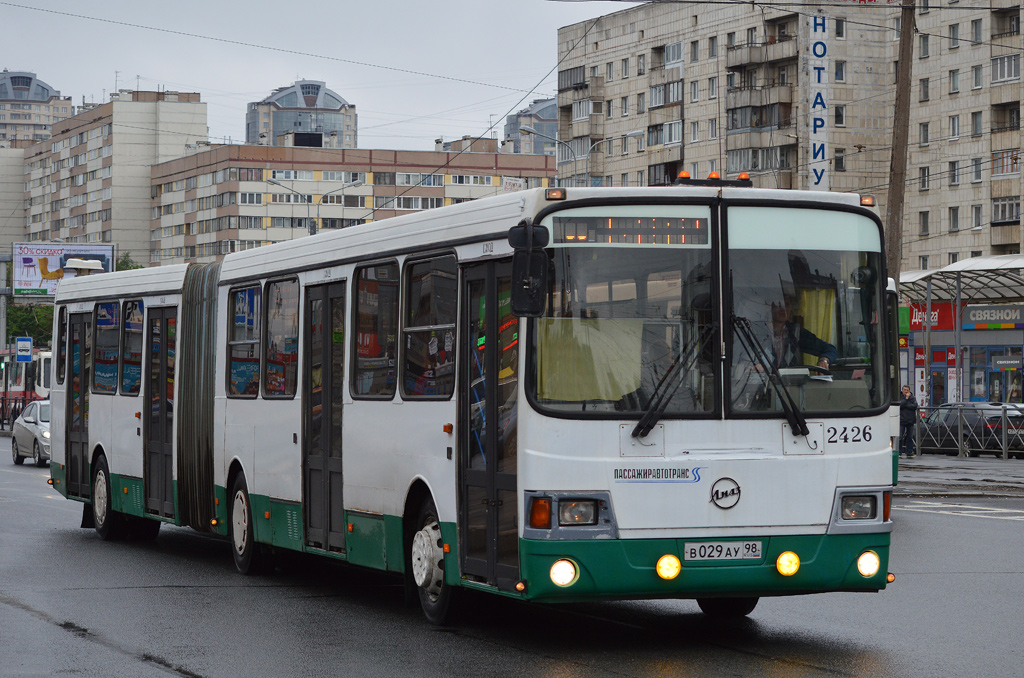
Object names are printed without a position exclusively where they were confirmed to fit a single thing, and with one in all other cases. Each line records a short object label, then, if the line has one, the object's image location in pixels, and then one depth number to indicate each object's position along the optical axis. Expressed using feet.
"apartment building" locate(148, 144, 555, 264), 447.42
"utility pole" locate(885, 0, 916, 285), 95.62
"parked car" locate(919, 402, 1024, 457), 126.62
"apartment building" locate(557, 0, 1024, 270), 254.68
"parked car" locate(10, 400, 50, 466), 117.39
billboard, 239.50
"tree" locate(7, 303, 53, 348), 342.64
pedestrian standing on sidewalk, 123.95
